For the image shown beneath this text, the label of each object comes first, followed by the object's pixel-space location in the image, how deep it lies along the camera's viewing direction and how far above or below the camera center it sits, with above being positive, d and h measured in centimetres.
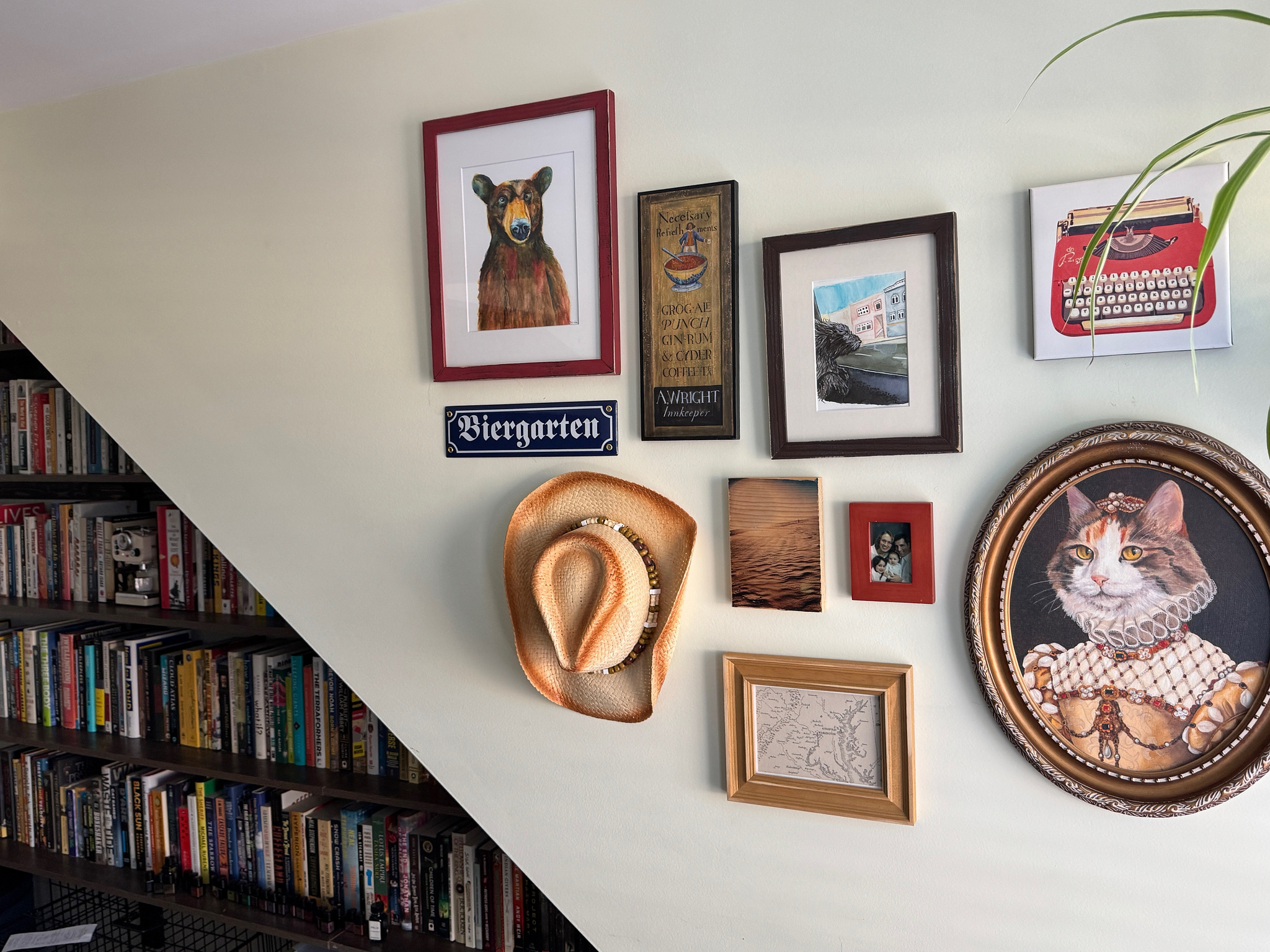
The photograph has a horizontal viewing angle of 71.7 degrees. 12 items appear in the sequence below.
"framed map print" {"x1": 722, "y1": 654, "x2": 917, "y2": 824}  142 -46
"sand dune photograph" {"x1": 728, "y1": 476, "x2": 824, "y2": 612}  145 -14
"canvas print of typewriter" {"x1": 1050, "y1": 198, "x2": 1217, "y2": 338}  120 +25
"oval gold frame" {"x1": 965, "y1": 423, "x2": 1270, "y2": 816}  120 -20
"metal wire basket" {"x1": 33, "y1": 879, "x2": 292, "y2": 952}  241 -128
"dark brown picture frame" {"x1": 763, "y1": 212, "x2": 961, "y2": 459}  134 +19
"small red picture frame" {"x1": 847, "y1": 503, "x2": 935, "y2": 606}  138 -15
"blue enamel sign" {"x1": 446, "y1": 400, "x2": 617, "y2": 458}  158 +7
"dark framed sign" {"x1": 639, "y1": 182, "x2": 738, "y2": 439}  148 +26
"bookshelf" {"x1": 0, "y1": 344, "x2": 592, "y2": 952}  193 -70
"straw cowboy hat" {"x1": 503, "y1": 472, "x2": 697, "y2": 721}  149 -21
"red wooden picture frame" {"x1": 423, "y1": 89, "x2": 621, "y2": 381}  153 +45
